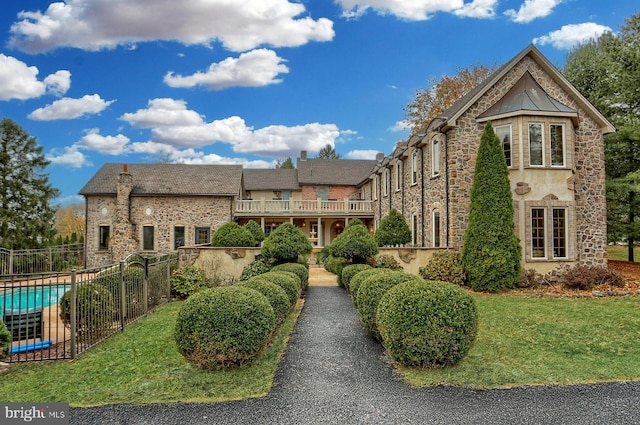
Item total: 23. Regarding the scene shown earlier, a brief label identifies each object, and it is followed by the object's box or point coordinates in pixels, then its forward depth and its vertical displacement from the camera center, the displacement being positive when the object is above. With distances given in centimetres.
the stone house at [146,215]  2352 +89
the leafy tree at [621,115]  1647 +512
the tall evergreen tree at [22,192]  2348 +249
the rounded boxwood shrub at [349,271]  1115 -135
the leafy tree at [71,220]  4266 +118
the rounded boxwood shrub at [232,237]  1516 -35
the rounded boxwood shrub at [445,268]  1294 -149
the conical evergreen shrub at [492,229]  1230 -12
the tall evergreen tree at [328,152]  5628 +1128
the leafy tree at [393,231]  1714 -22
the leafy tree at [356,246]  1237 -63
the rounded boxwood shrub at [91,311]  711 -162
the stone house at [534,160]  1314 +236
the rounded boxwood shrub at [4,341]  590 -174
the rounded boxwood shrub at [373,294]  662 -121
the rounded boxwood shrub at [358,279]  844 -119
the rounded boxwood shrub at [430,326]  516 -138
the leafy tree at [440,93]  2758 +995
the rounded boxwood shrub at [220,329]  512 -140
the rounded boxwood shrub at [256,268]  1283 -140
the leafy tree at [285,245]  1267 -61
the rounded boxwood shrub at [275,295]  676 -123
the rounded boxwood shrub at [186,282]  1248 -178
